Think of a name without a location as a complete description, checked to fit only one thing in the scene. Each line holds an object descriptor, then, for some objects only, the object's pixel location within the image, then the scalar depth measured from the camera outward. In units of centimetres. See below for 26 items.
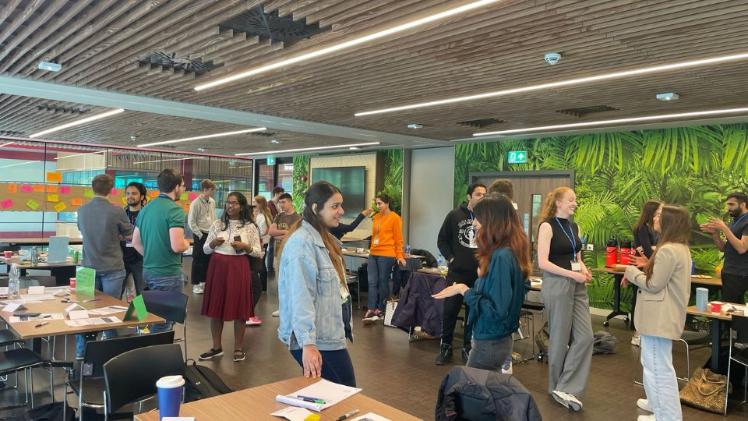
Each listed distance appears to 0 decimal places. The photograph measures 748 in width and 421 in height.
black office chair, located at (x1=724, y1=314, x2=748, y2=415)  396
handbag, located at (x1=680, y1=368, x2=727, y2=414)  423
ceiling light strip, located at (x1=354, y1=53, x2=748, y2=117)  443
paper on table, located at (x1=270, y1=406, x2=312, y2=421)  186
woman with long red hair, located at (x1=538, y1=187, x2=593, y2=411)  393
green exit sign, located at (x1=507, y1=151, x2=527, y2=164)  949
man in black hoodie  507
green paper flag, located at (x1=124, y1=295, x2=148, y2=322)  344
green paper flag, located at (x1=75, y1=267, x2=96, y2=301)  423
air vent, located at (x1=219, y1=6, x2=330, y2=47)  389
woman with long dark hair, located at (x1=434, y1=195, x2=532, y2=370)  277
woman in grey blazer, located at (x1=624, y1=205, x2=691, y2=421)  346
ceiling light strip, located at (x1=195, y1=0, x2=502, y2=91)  346
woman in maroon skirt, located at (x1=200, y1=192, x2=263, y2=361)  493
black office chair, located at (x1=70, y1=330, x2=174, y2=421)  282
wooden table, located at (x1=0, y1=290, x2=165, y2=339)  315
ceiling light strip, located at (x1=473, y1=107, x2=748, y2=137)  658
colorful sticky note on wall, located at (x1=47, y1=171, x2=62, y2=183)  1082
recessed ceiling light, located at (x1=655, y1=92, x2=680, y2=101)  564
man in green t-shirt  440
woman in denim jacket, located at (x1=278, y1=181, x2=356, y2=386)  233
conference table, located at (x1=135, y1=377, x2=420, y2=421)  188
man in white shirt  692
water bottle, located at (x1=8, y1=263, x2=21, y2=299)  417
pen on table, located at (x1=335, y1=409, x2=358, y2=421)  188
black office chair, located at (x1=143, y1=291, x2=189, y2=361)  387
